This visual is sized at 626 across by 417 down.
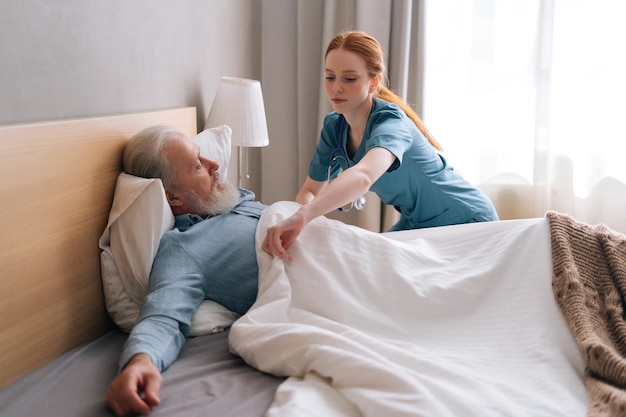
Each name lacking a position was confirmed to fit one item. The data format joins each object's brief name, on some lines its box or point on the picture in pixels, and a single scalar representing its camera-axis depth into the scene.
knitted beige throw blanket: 1.08
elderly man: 1.18
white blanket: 1.07
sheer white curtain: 2.72
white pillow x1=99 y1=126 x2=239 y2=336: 1.51
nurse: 1.86
